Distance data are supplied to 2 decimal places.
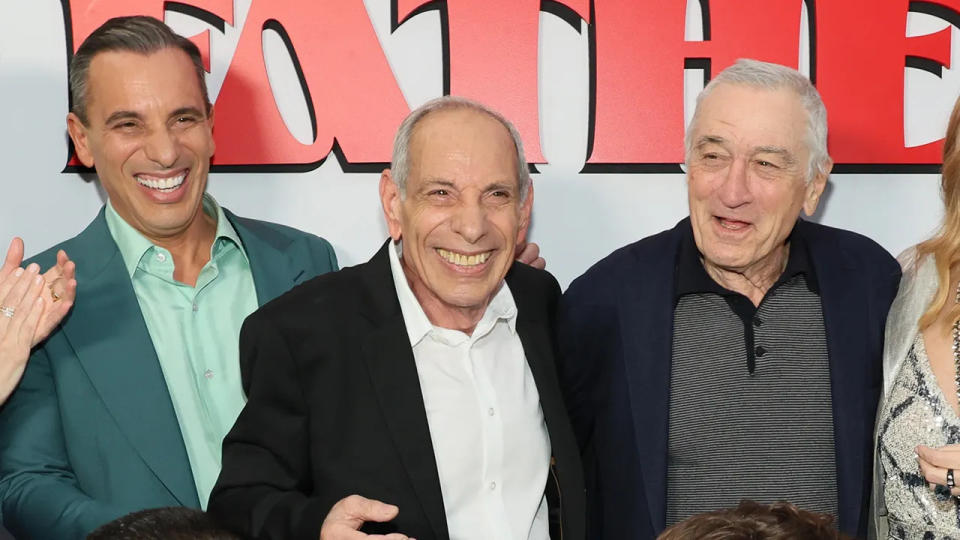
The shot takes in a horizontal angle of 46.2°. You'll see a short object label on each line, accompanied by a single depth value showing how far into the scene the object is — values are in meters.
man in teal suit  2.50
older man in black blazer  2.23
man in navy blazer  2.50
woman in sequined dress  2.42
